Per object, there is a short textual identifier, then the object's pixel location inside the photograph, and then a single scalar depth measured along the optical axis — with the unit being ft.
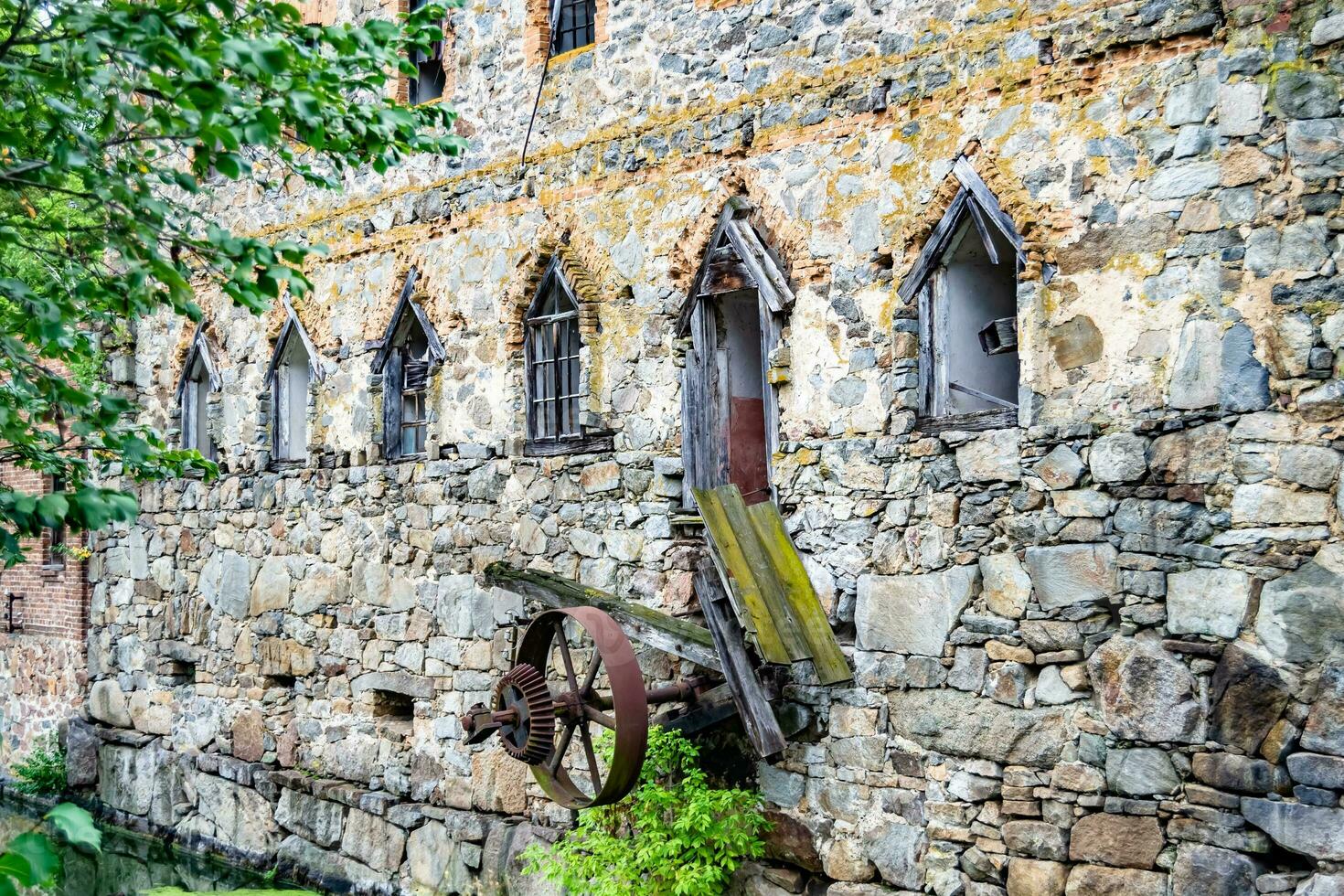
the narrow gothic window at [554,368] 26.86
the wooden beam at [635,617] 22.15
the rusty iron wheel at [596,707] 20.71
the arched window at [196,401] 36.37
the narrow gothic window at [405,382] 30.22
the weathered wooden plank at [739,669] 20.83
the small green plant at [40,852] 9.13
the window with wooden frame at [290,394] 33.53
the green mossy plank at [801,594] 20.93
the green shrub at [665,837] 21.21
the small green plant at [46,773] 37.81
